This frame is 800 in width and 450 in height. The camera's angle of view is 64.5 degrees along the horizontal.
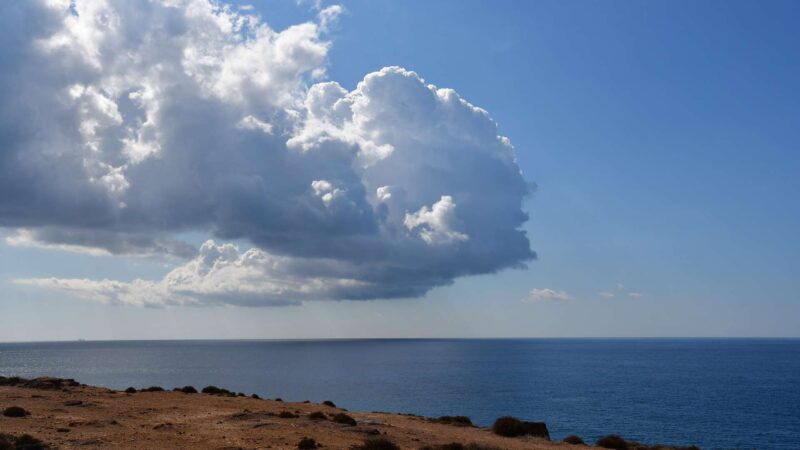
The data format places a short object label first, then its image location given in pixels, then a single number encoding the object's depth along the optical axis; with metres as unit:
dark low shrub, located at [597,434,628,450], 40.84
